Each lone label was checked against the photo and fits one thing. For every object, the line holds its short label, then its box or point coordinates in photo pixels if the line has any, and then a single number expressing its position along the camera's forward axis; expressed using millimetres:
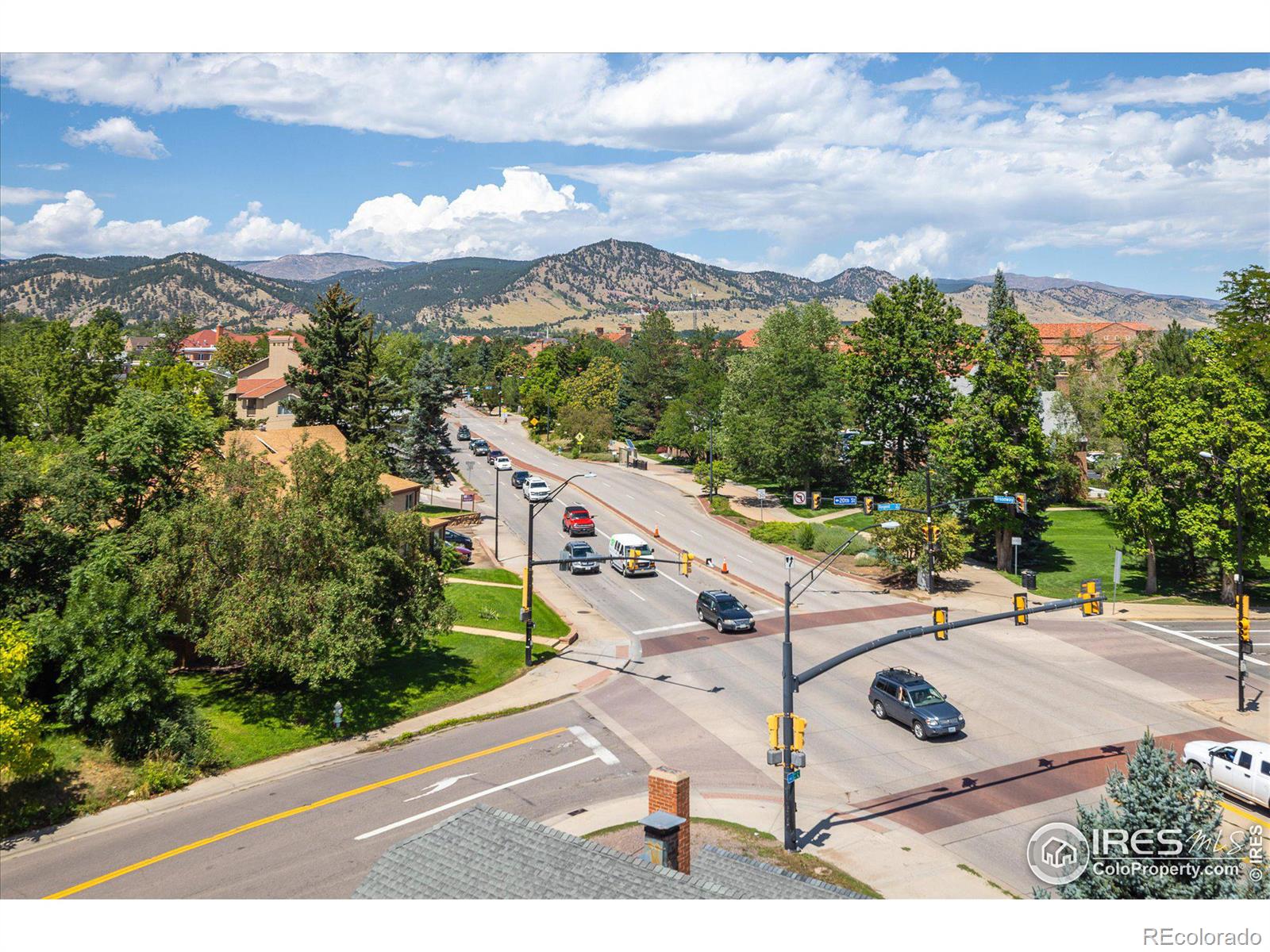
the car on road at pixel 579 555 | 52031
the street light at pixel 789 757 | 21375
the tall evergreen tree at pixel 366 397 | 60594
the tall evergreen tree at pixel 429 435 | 70000
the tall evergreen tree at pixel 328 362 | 60938
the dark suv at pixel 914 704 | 27969
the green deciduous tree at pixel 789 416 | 68500
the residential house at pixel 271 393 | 87062
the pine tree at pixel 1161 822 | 12844
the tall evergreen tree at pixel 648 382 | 105562
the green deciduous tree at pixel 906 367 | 62938
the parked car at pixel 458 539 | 55312
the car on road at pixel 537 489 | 71812
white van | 50625
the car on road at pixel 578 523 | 60719
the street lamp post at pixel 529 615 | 35406
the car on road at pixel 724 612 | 40406
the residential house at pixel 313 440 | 50375
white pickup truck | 23453
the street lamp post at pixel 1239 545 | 30234
